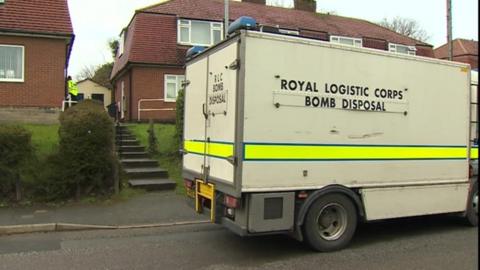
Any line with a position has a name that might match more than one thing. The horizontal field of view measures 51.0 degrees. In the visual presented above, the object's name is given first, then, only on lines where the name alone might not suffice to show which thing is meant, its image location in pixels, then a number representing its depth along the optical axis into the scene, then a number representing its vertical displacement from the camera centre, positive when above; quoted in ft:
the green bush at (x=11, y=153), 32.91 -1.58
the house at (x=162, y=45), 79.87 +14.09
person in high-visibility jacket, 69.77 +5.66
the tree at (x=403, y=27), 197.16 +43.26
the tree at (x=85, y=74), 229.66 +26.24
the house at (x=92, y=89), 168.78 +14.56
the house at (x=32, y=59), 57.62 +8.26
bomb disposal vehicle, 21.06 -0.07
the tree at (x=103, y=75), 179.02 +20.65
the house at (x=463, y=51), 126.97 +23.84
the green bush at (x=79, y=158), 34.53 -1.91
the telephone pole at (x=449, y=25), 58.03 +12.92
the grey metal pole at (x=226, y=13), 56.05 +13.45
